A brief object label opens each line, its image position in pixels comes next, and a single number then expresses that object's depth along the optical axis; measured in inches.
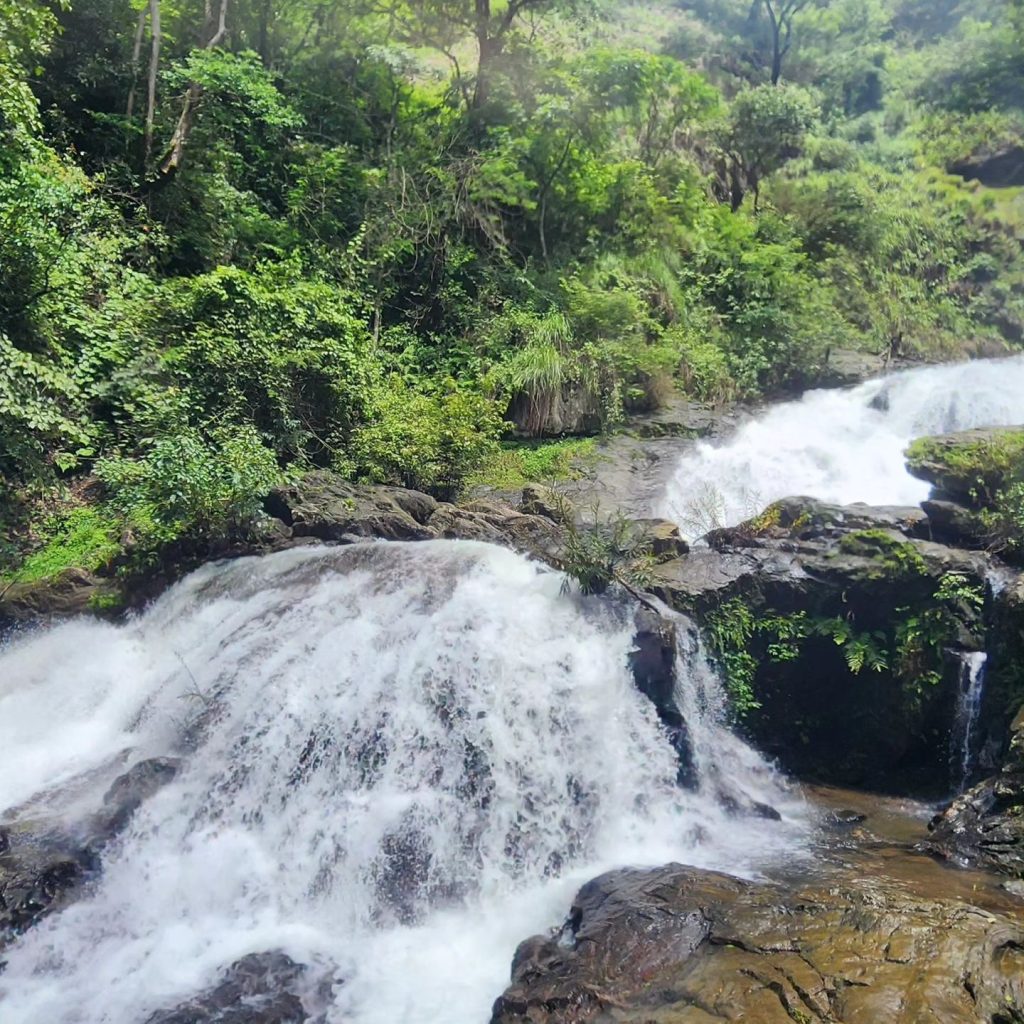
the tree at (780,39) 1191.7
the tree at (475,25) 633.6
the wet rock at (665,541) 376.2
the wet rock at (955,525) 352.2
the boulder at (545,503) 413.1
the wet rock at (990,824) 250.2
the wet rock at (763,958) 173.0
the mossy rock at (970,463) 356.2
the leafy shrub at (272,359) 424.8
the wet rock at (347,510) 403.5
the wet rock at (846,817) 303.9
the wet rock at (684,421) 542.3
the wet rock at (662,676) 318.0
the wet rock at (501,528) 394.9
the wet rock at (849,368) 635.5
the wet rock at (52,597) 370.9
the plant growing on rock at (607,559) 345.4
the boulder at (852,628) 327.0
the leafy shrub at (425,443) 446.6
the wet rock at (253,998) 212.1
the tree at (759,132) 800.3
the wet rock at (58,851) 242.2
